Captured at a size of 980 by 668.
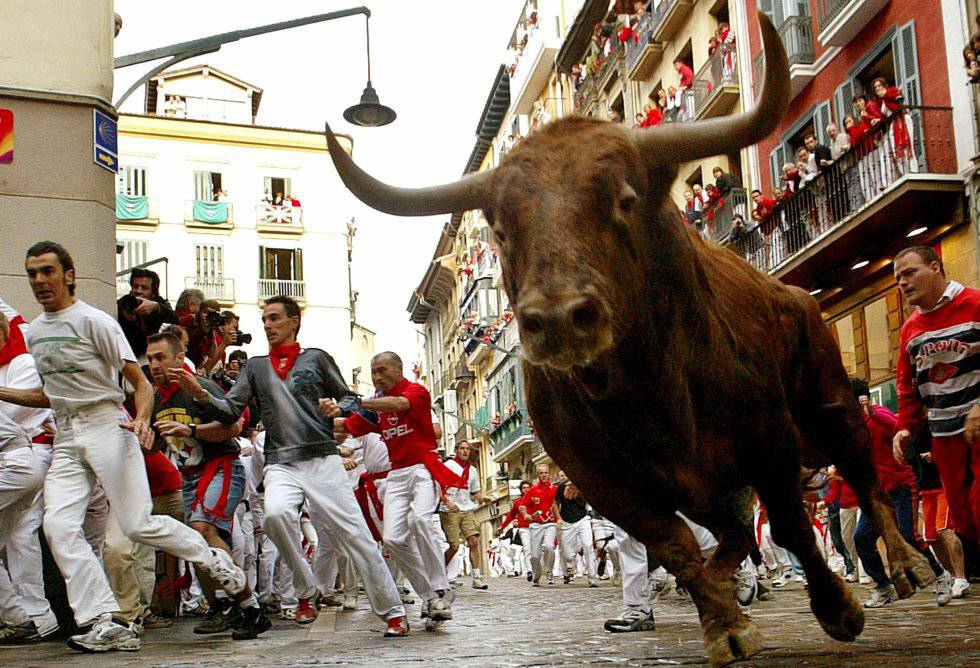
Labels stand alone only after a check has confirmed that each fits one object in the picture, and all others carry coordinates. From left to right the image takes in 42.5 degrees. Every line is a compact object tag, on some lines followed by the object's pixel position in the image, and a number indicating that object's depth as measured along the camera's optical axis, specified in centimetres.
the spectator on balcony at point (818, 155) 2230
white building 5184
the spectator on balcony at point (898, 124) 1970
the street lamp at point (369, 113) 1609
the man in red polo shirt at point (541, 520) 2380
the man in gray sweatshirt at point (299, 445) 841
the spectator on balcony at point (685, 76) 3055
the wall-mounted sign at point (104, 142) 1097
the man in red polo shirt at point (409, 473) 923
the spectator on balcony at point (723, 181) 2748
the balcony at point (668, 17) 3219
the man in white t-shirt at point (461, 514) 1820
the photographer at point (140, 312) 1103
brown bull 416
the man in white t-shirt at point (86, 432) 742
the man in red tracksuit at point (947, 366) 743
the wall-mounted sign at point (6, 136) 1074
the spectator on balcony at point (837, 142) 2190
